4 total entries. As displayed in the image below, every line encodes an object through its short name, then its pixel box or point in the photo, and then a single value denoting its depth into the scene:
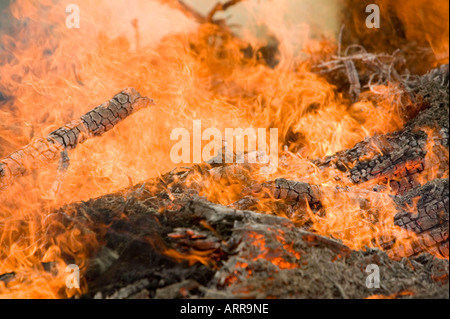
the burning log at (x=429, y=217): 4.41
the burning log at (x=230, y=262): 3.48
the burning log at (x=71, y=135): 5.59
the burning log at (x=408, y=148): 5.96
